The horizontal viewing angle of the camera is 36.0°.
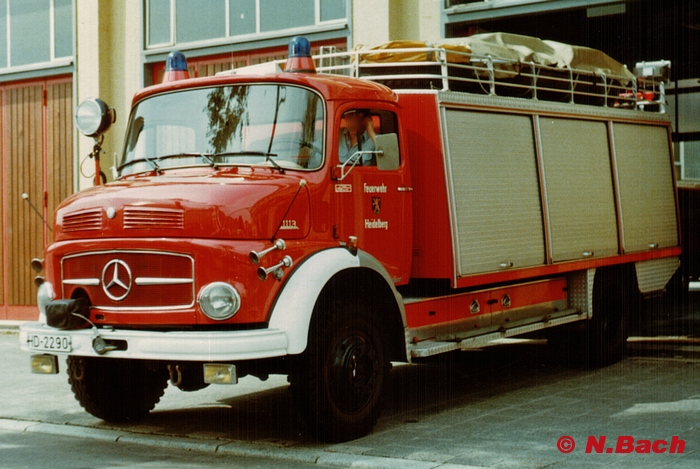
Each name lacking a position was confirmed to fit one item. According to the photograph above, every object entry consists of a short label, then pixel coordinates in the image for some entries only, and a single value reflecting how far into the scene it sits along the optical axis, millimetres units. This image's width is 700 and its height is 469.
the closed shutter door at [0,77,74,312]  16641
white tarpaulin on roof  9234
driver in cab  7922
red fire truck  7062
